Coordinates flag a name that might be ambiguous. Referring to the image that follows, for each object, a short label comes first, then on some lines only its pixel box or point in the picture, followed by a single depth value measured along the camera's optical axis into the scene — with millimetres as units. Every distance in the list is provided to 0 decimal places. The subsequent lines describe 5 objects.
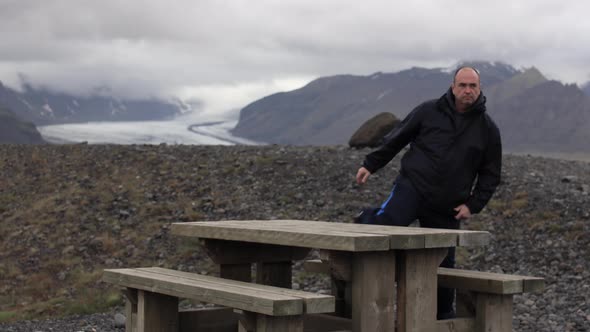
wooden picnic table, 5340
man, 6602
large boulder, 22703
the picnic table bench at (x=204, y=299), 5051
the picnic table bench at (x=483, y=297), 5855
